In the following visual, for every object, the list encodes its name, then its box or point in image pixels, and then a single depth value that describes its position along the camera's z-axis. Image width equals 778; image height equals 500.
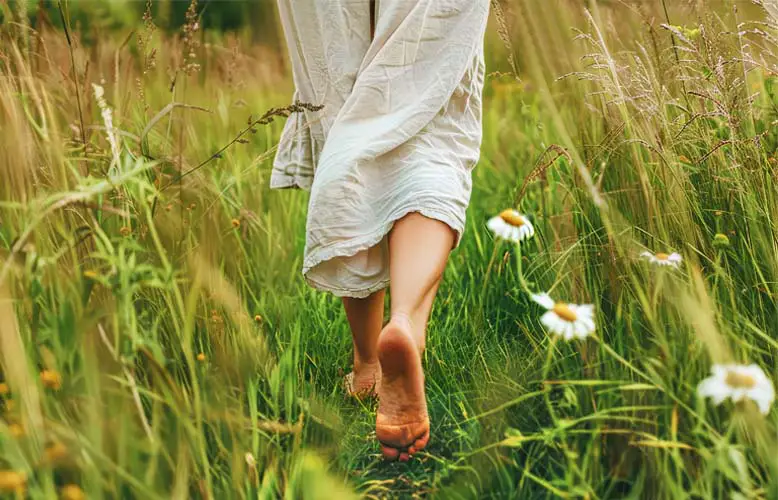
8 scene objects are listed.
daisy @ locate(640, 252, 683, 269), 1.68
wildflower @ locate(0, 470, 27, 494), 1.21
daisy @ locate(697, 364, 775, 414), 1.32
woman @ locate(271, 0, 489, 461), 1.78
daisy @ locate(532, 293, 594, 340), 1.48
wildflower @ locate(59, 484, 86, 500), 1.31
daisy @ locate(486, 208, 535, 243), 1.65
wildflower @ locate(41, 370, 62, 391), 1.46
